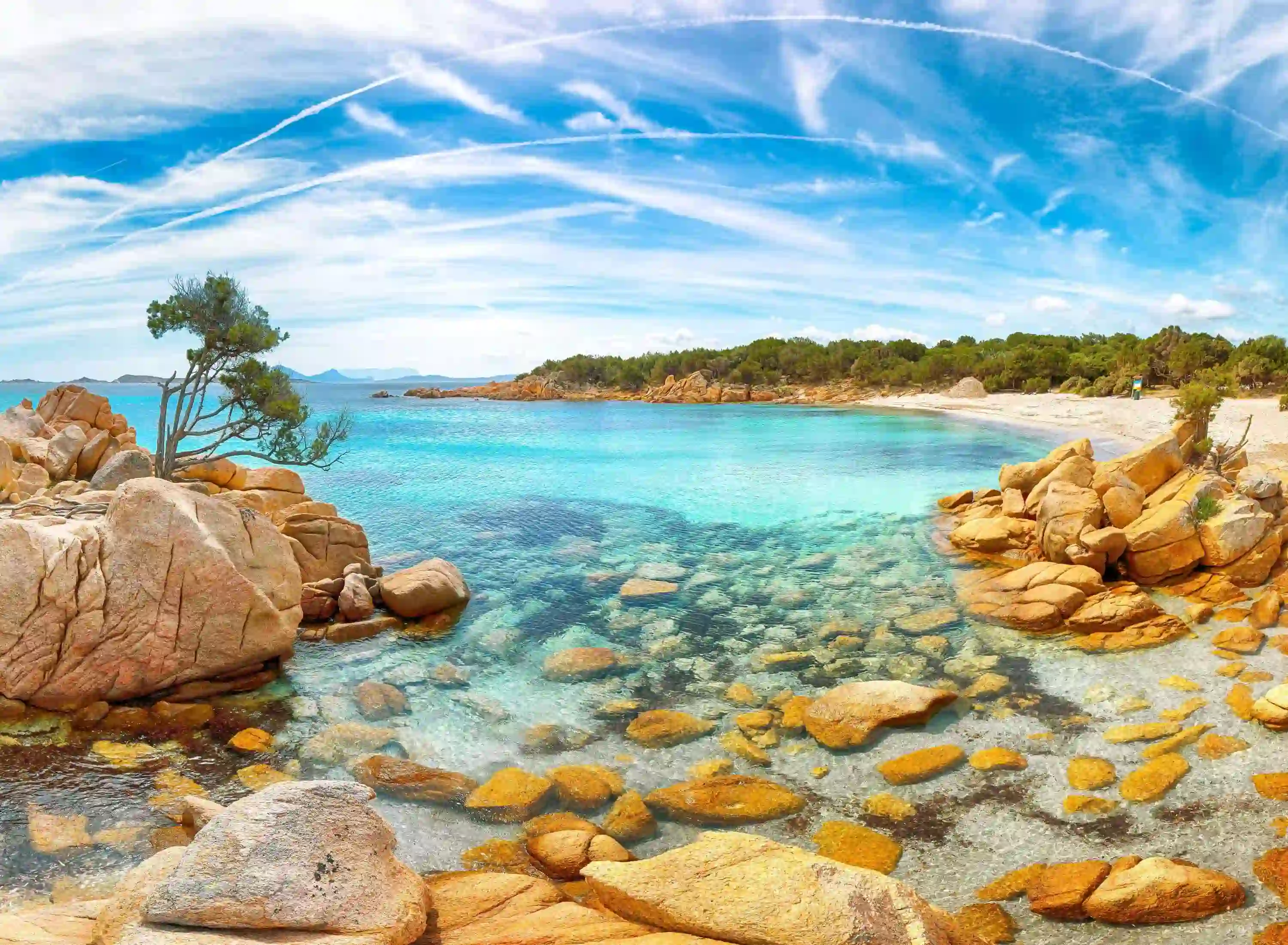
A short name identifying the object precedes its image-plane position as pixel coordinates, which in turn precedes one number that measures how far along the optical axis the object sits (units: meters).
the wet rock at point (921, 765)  10.43
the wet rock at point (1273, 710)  10.80
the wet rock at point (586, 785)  10.02
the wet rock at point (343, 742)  11.18
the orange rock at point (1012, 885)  7.98
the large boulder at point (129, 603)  11.70
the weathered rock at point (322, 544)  18.62
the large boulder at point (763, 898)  5.50
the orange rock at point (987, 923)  7.30
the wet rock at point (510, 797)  9.77
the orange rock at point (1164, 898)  7.34
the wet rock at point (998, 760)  10.54
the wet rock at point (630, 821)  9.30
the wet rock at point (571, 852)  8.35
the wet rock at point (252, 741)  11.23
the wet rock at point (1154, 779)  9.63
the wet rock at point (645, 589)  19.16
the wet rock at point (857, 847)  8.66
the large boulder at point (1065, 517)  18.77
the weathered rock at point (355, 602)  17.05
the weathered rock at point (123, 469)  23.59
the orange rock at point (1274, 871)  7.67
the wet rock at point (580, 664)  14.33
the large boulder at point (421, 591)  17.27
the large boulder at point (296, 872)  5.24
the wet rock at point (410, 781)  10.23
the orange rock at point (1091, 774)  9.94
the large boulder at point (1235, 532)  16.55
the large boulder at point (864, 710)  11.56
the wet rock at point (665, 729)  11.66
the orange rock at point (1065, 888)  7.56
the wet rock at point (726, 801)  9.62
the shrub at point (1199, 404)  22.19
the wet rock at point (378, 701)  12.70
